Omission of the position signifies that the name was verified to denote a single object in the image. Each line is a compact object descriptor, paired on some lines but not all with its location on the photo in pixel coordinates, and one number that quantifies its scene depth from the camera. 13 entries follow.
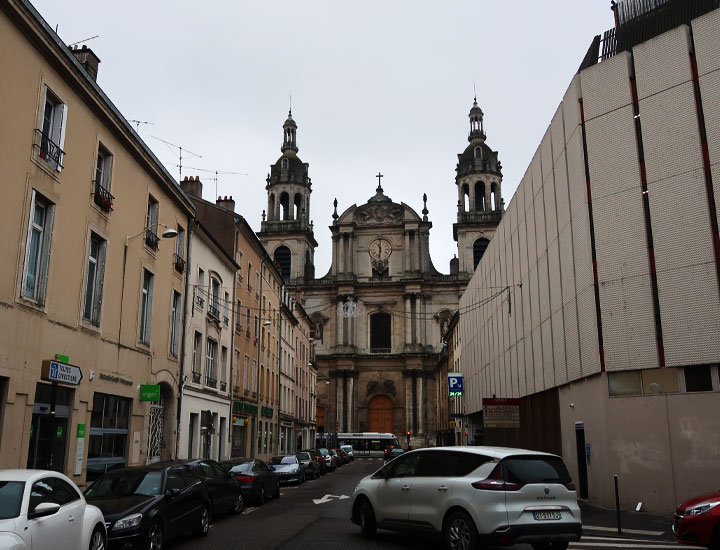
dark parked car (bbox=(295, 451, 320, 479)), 29.44
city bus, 62.28
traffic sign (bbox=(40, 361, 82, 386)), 13.47
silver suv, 8.59
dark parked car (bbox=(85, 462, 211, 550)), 9.52
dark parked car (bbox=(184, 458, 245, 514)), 13.46
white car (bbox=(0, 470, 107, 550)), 6.84
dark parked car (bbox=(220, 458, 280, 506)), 17.17
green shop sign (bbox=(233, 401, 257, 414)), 29.09
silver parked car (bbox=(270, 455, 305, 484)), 25.67
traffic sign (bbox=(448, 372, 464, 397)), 38.94
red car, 9.32
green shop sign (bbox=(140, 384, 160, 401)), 18.20
